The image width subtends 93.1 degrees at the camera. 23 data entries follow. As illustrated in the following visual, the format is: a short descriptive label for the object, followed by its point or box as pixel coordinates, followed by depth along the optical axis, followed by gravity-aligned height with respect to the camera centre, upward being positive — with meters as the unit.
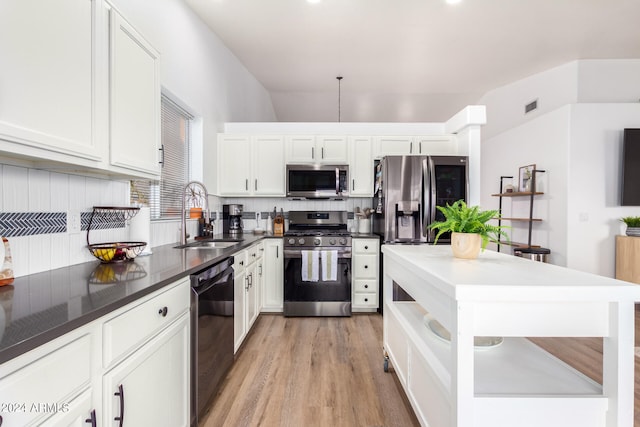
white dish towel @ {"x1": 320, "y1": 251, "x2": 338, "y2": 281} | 3.43 -0.63
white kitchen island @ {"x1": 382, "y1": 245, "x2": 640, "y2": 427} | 1.04 -0.44
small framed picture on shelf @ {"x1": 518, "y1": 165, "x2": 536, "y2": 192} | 4.83 +0.55
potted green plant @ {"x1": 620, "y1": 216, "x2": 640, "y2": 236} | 3.93 -0.18
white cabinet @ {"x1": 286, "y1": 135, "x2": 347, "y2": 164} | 3.88 +0.78
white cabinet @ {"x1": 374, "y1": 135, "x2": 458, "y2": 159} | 3.84 +0.83
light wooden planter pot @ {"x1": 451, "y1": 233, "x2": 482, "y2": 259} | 1.64 -0.19
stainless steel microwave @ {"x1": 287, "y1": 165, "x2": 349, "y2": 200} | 3.71 +0.36
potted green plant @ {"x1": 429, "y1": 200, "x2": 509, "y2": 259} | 1.63 -0.10
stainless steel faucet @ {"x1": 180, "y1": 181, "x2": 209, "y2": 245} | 2.54 -0.17
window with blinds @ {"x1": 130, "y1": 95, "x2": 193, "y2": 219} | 2.42 +0.38
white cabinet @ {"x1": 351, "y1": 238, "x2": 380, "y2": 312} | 3.56 -0.82
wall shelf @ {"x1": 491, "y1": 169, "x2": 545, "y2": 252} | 4.65 +0.22
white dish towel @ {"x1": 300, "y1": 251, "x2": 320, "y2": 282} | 3.43 -0.64
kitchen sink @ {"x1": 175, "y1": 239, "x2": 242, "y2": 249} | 2.77 -0.32
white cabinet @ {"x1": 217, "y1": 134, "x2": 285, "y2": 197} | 3.88 +0.54
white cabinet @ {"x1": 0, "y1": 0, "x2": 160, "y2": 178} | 0.99 +0.49
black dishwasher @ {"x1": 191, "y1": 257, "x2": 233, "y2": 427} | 1.60 -0.74
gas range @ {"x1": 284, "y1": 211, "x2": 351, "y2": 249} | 4.11 -0.15
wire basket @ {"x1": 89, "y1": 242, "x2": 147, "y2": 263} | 1.62 -0.23
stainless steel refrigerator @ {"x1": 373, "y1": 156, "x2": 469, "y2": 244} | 3.40 +0.22
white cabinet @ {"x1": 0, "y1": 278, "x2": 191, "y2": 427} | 0.68 -0.48
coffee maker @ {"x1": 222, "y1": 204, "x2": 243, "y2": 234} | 3.79 -0.12
